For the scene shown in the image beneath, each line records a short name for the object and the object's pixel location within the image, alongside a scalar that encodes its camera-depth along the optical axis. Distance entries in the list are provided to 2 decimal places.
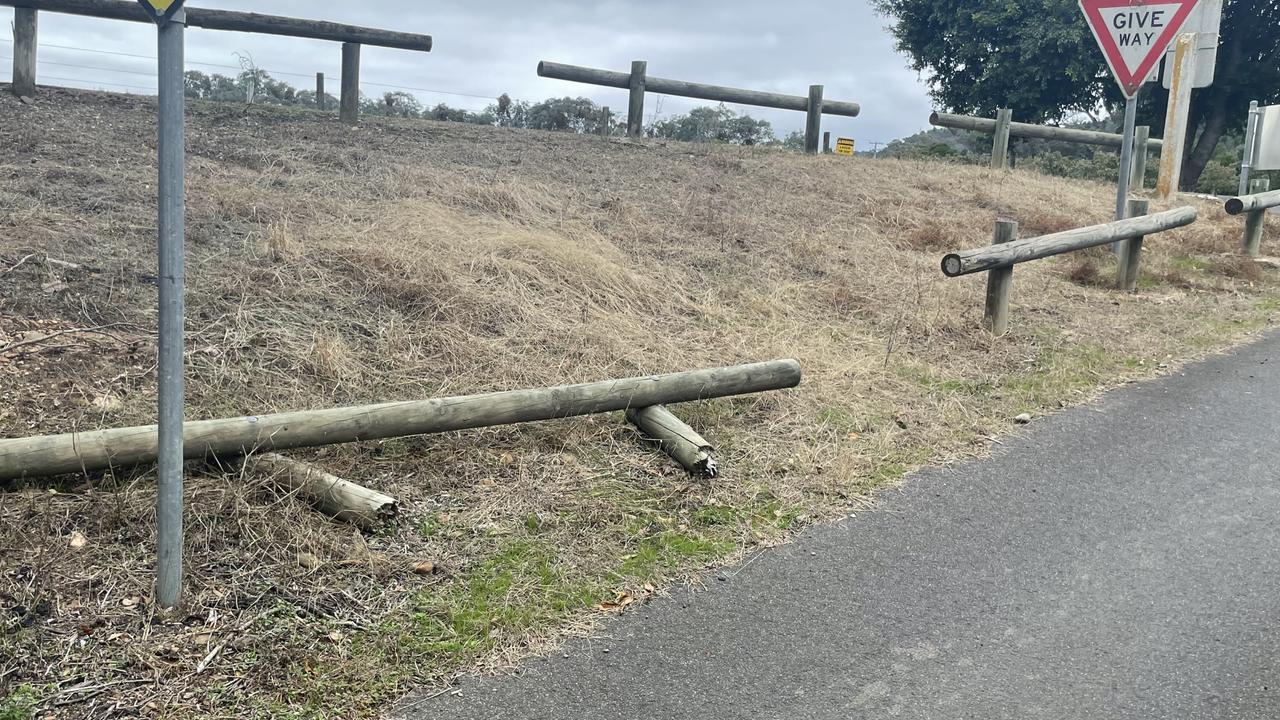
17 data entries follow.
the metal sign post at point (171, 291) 3.28
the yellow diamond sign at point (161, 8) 3.17
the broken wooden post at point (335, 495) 4.48
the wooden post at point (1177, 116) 17.72
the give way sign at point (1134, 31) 10.39
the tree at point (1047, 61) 27.66
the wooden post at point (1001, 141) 18.53
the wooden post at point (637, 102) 15.70
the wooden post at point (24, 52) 11.01
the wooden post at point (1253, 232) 13.58
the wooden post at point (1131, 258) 10.91
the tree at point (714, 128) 18.78
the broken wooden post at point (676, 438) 5.41
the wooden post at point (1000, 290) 8.62
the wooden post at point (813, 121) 17.27
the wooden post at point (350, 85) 12.66
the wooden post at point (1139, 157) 17.95
